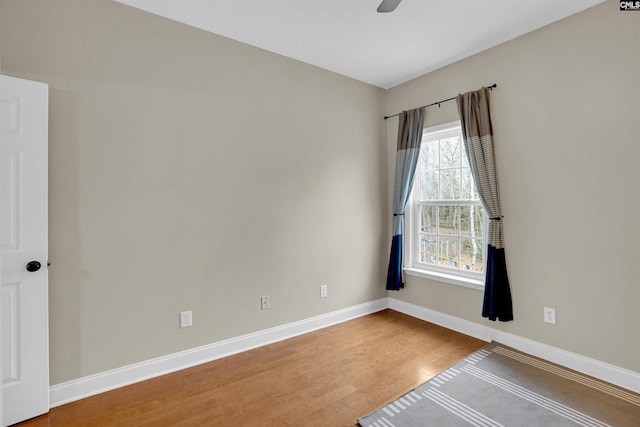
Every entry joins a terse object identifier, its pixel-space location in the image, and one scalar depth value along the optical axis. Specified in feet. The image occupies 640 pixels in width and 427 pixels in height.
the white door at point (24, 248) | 6.08
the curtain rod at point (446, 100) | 9.52
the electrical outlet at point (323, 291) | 11.12
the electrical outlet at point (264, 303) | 9.73
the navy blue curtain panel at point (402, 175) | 11.70
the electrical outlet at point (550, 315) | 8.48
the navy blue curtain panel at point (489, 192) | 9.25
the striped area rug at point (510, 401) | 6.25
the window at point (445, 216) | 10.59
